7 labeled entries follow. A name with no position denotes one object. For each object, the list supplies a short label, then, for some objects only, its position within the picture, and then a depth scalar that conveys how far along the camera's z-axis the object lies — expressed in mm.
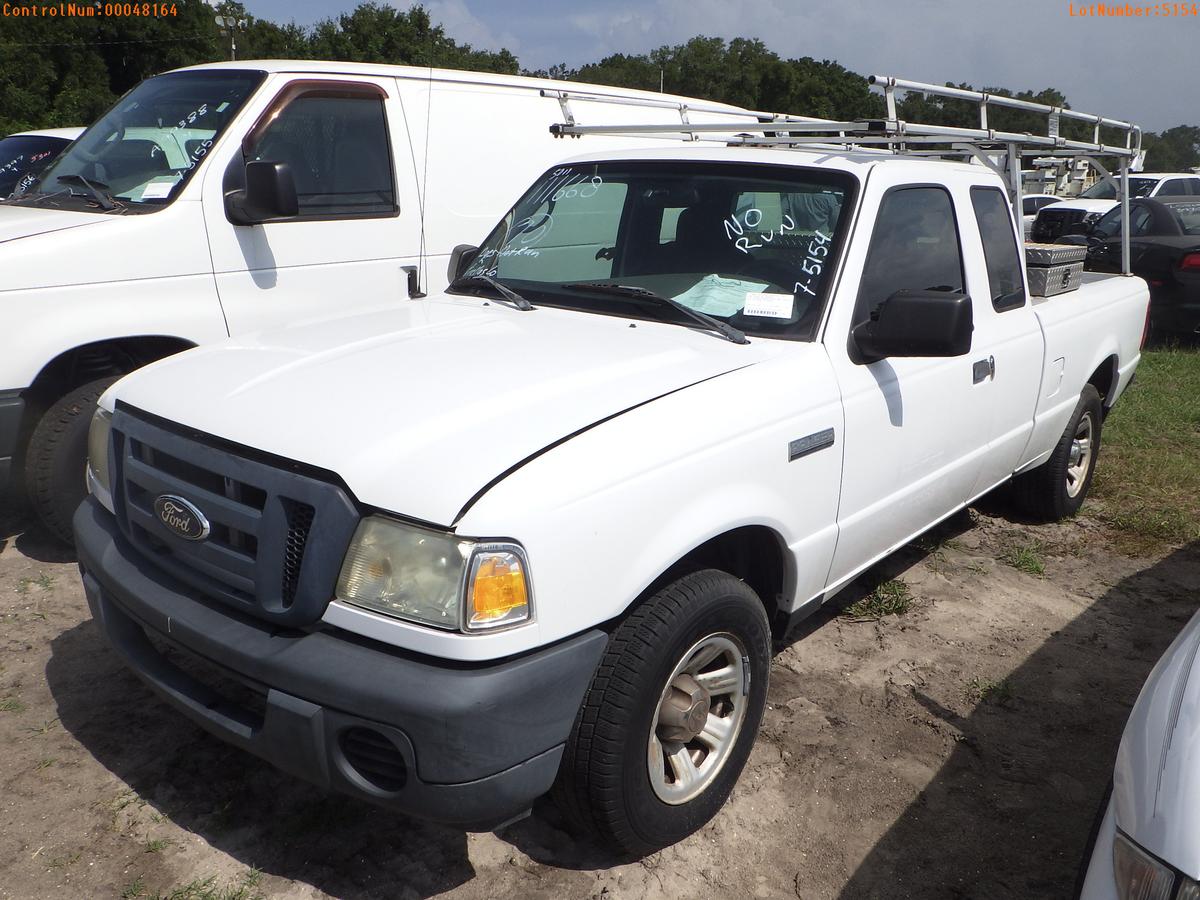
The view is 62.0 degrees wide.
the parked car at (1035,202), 21819
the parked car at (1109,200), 14867
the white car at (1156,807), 1720
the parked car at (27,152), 9094
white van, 4148
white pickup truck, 2176
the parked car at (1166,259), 9609
